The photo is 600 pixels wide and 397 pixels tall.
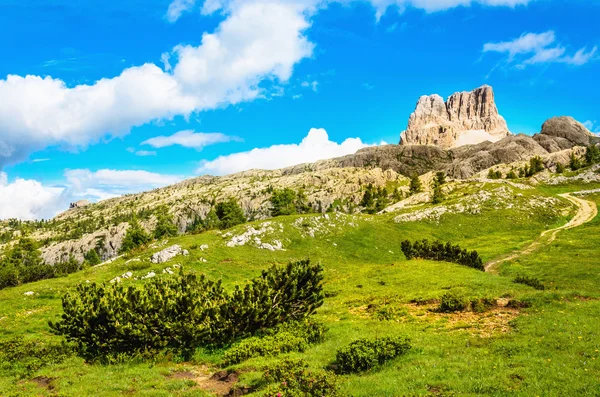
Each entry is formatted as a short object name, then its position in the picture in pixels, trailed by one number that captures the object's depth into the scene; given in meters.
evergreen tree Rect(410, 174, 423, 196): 173.00
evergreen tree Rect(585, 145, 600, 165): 162.12
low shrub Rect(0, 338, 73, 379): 22.06
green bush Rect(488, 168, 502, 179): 177.00
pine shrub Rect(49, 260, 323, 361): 22.16
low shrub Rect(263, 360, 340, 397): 13.78
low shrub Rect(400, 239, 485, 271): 49.50
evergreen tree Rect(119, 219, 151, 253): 113.91
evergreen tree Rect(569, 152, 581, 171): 159.88
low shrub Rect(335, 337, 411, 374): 18.25
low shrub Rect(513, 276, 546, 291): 34.99
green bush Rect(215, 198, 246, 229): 110.90
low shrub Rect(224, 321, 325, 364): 22.02
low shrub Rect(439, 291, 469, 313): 29.06
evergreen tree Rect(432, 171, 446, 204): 115.88
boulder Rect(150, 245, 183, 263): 56.72
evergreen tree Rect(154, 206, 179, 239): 125.67
